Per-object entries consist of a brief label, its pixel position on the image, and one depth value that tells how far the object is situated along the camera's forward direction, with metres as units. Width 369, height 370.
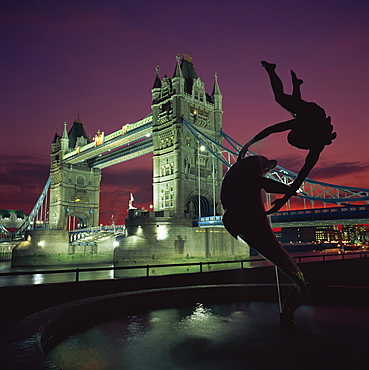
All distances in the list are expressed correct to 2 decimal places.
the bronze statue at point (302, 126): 7.82
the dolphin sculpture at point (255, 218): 7.54
